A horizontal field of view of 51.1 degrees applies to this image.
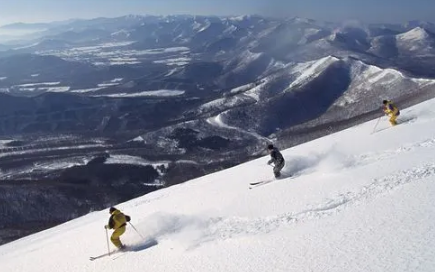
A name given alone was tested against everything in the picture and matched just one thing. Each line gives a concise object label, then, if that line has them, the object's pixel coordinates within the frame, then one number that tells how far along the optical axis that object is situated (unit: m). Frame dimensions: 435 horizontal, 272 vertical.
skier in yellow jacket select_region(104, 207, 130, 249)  19.25
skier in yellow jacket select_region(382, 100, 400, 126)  31.15
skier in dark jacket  24.64
